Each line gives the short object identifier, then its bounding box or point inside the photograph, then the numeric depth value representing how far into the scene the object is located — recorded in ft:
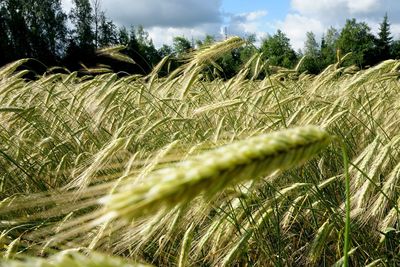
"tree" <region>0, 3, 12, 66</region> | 109.29
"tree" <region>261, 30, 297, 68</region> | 131.05
